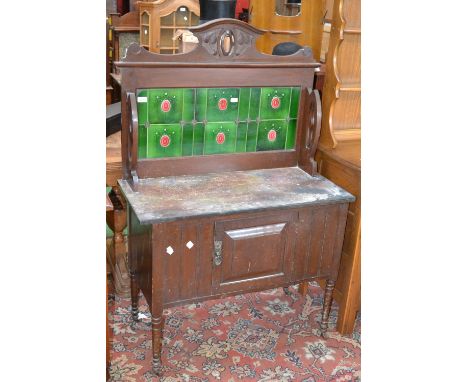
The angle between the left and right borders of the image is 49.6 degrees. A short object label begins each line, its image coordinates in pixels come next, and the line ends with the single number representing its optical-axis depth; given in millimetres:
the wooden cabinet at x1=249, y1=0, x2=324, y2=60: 4387
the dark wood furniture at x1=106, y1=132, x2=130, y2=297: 2623
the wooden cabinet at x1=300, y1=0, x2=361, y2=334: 2398
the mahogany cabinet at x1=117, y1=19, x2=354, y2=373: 2045
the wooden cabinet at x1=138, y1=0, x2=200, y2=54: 5098
